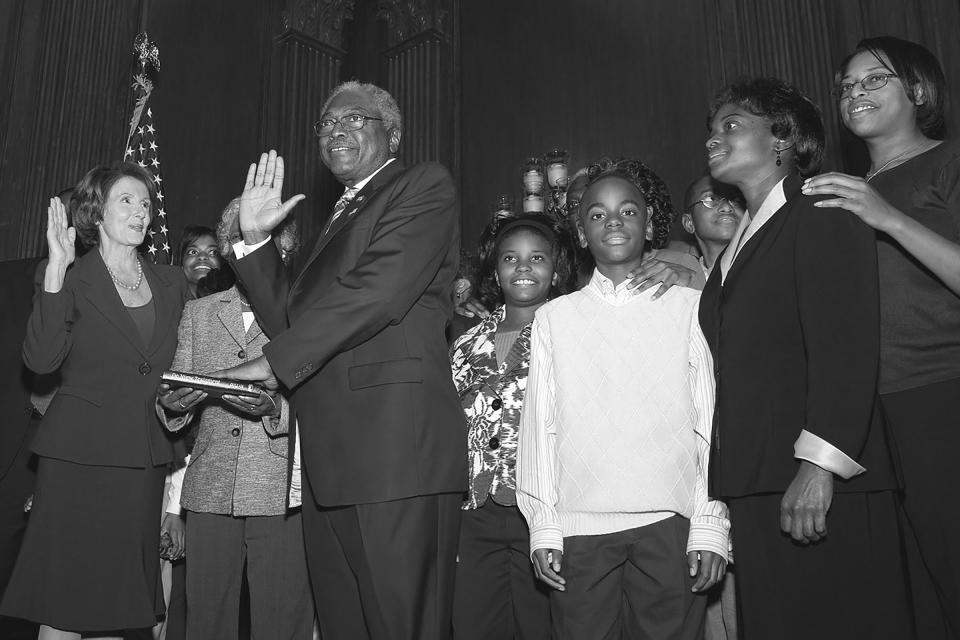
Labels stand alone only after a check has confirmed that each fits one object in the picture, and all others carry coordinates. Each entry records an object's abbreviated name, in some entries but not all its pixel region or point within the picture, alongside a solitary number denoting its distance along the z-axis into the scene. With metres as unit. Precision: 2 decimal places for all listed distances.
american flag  4.51
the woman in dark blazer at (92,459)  2.51
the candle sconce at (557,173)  4.52
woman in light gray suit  2.51
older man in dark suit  1.87
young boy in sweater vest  2.00
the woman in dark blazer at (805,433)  1.66
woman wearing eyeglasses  1.84
